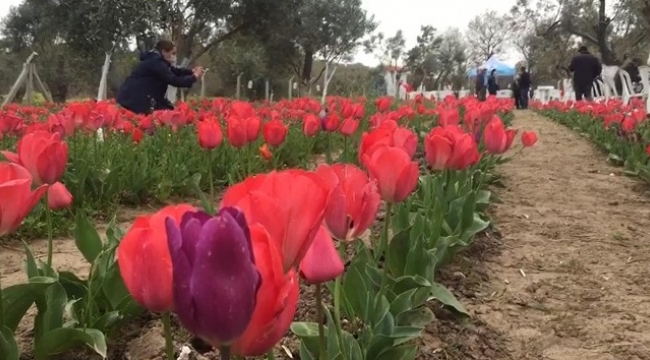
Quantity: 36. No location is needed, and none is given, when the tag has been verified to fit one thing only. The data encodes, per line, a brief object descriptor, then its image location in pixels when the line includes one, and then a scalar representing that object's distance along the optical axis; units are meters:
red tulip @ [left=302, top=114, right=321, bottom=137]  3.23
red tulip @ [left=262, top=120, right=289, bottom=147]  2.72
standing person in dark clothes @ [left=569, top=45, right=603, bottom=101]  13.98
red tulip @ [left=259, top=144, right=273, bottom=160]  3.07
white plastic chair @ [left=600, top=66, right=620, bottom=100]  13.47
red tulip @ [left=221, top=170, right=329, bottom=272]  0.64
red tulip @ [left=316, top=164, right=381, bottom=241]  0.98
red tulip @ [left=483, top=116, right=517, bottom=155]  2.45
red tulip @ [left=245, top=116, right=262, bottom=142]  2.64
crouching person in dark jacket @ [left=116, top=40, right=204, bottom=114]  6.59
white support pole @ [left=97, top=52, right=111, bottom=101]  8.38
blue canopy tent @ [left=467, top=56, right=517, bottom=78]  29.75
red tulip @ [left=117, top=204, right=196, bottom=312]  0.60
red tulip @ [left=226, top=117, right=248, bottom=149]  2.53
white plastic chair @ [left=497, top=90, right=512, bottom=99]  26.27
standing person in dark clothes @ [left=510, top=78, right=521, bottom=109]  21.56
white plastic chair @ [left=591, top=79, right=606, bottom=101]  15.89
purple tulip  0.51
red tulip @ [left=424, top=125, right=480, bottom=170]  1.84
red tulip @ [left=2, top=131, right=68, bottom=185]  1.38
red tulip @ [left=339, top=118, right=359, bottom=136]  3.06
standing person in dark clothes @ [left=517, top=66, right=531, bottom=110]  21.22
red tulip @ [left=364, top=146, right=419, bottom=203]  1.24
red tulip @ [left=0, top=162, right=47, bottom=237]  0.86
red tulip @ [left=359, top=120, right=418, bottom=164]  1.38
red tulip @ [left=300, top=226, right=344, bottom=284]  0.86
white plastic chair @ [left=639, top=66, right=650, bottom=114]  10.18
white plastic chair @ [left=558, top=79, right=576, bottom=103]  21.31
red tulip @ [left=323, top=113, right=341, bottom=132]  3.27
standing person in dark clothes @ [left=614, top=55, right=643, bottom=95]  14.85
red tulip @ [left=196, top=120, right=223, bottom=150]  2.50
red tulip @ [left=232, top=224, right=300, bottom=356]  0.54
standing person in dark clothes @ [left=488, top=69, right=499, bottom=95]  21.25
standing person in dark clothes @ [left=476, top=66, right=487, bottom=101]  20.19
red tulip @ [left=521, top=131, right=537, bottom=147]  3.25
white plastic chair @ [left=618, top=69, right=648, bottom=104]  11.67
